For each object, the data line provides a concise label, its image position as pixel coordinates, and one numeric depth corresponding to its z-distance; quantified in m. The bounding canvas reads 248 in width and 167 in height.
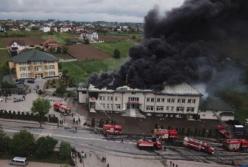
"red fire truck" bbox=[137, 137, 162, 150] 45.69
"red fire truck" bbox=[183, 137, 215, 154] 45.78
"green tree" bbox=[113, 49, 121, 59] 123.97
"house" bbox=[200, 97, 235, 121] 57.94
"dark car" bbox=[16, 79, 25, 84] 78.43
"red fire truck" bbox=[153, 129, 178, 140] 48.81
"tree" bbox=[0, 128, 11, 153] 41.66
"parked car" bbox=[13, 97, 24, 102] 63.48
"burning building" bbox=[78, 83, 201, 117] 58.31
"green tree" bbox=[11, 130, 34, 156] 40.97
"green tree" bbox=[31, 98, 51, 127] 51.88
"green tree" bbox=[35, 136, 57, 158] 40.81
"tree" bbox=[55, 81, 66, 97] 68.25
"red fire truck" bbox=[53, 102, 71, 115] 57.69
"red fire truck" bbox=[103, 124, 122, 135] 49.84
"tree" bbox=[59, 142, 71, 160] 41.09
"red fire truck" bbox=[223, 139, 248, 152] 47.22
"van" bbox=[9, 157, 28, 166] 39.69
